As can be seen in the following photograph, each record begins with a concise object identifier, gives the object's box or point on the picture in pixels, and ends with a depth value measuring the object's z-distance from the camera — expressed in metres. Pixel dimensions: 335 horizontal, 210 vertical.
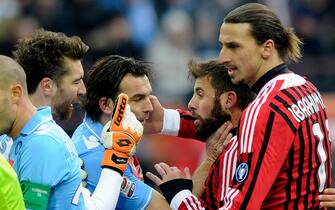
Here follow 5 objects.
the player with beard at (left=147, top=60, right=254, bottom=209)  12.57
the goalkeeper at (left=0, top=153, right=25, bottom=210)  9.25
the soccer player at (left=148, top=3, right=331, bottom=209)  10.87
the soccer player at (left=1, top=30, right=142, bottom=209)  10.71
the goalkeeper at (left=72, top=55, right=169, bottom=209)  12.49
